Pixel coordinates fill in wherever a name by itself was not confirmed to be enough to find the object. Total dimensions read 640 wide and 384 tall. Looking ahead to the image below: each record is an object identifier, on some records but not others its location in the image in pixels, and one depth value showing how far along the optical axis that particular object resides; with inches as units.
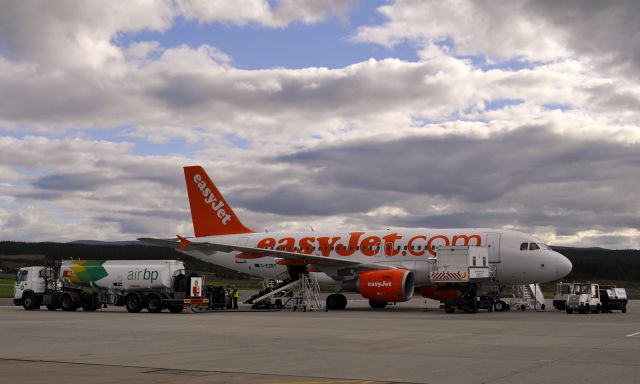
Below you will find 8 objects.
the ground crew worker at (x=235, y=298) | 1678.2
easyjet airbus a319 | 1536.7
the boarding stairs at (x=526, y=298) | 1654.8
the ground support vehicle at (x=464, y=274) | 1475.1
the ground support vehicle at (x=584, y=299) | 1482.5
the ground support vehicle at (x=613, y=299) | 1582.2
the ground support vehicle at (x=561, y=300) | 1550.9
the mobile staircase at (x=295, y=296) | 1620.3
